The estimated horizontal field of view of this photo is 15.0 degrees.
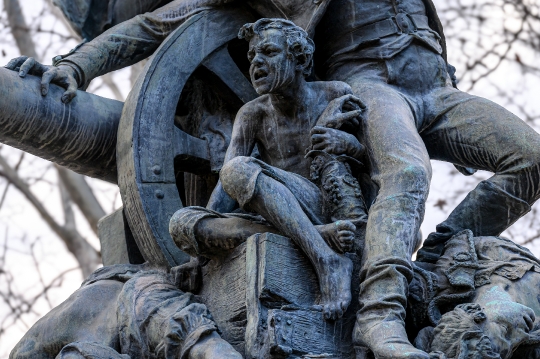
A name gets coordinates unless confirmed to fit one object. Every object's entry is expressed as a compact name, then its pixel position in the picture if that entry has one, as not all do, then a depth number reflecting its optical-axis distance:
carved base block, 8.84
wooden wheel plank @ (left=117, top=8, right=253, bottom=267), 10.43
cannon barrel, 10.66
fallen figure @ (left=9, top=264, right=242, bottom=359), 9.29
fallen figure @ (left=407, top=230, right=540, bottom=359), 8.99
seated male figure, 9.20
